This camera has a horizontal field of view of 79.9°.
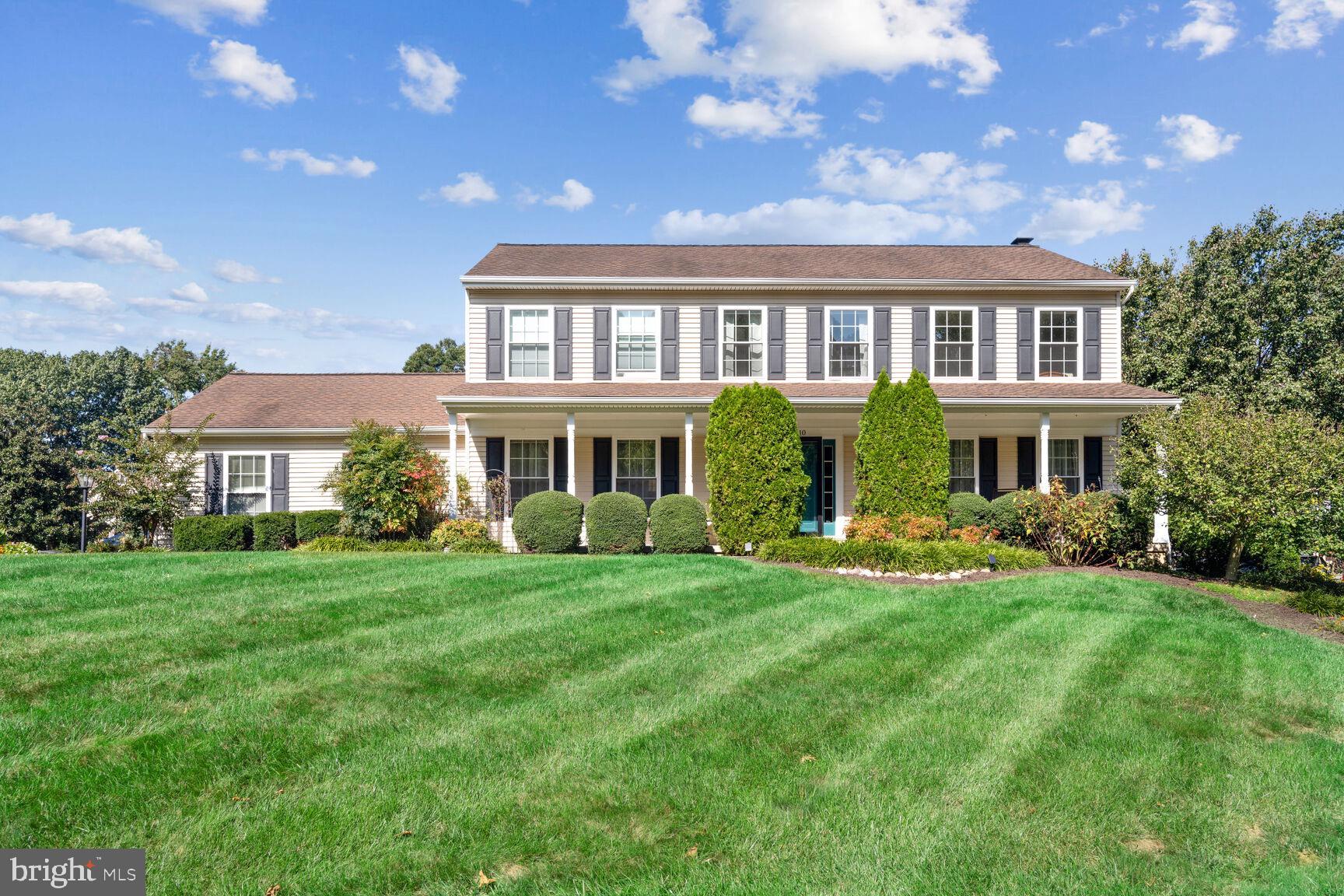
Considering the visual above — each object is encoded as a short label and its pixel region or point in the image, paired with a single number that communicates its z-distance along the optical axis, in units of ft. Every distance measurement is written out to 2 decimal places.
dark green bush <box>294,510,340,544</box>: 56.59
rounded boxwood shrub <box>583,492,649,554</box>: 49.60
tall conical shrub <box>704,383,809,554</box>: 47.57
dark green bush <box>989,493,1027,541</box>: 51.03
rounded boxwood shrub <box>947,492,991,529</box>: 51.19
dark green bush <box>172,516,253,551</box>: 56.29
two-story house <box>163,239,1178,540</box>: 57.36
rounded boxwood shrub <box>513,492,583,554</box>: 50.08
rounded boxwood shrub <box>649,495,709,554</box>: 48.24
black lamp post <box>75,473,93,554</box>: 57.74
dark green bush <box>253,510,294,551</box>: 56.49
